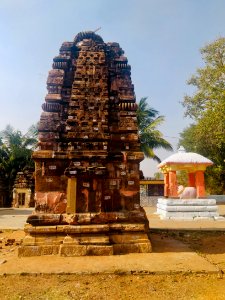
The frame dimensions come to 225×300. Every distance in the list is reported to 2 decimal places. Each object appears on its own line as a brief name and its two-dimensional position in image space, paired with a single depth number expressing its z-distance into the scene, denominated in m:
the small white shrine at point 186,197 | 13.05
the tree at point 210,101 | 19.45
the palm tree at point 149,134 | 25.34
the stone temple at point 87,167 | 5.20
